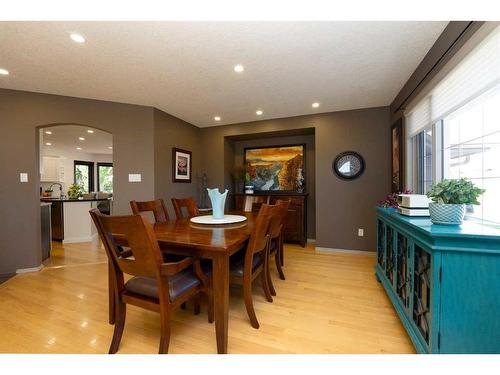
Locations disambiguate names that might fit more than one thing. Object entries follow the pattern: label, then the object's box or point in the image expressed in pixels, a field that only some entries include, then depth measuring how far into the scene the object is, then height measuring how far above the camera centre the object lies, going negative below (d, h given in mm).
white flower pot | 1216 -168
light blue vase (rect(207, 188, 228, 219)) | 2059 -176
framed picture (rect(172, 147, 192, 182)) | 3621 +369
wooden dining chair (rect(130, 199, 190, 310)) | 2113 -244
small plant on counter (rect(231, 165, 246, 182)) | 4395 +260
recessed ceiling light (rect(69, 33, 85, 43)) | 1641 +1182
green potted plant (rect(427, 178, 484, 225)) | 1214 -89
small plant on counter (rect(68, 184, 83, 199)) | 4614 -144
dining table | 1268 -413
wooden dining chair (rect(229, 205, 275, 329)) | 1479 -635
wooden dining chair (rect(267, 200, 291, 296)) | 1965 -606
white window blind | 1266 +763
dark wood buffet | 3723 -568
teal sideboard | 975 -505
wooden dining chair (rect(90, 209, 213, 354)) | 1121 -559
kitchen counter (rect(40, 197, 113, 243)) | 3962 -672
